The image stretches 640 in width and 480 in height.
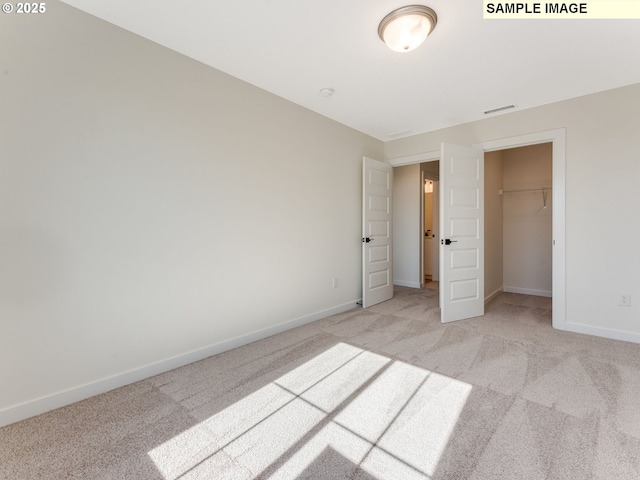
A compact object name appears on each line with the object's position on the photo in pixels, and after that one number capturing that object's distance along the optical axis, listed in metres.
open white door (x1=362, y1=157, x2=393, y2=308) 4.09
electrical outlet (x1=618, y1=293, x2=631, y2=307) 2.93
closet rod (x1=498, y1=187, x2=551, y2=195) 4.84
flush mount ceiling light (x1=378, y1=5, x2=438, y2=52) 1.88
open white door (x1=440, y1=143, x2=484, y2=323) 3.54
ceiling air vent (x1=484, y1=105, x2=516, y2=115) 3.39
